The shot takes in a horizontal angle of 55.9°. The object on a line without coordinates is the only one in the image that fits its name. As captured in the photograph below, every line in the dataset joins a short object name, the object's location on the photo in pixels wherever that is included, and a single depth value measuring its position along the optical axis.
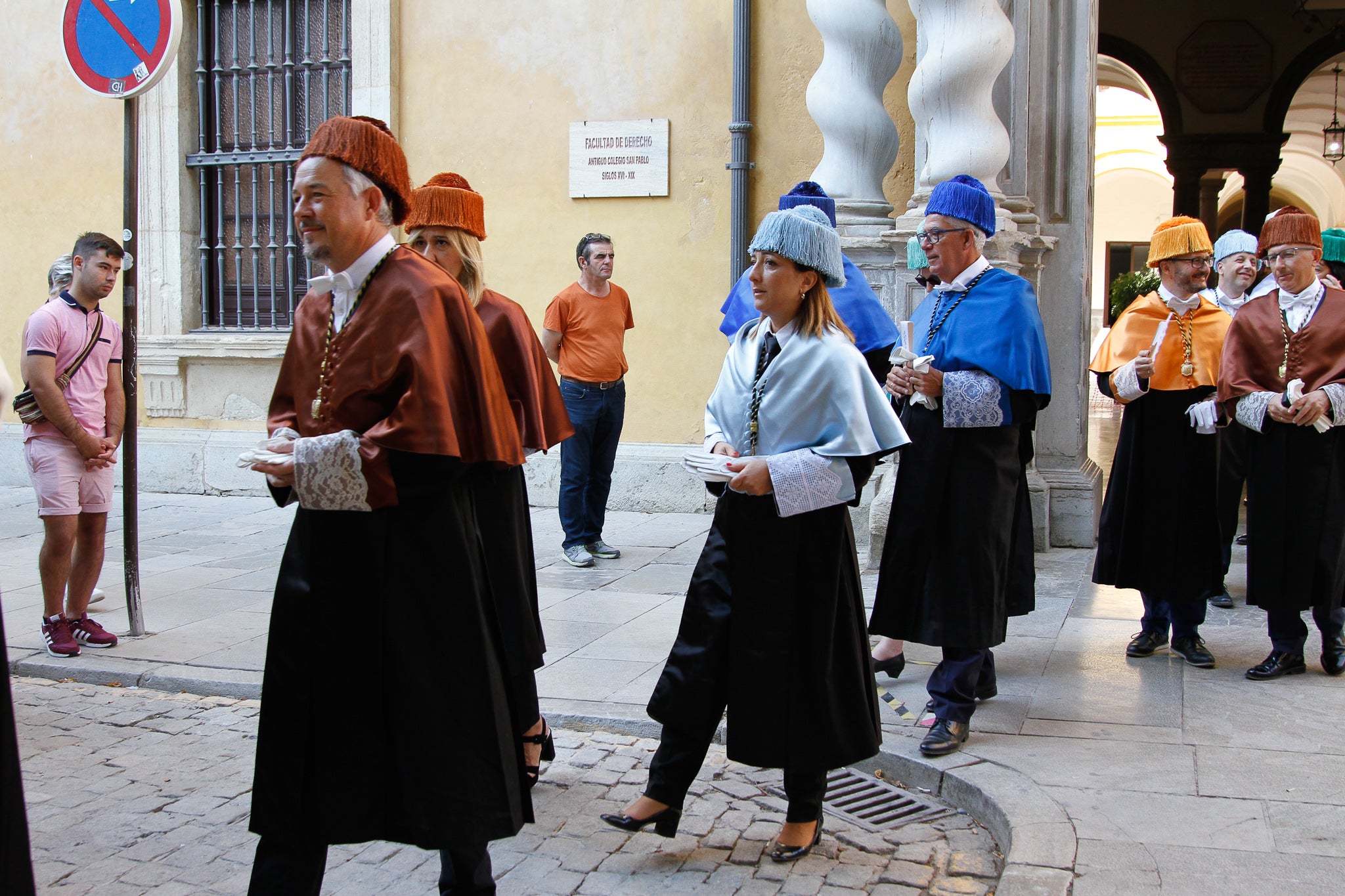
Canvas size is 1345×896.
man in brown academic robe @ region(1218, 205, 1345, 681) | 5.07
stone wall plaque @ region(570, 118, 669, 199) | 9.38
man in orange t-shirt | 7.69
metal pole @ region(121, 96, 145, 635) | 5.88
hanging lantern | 17.24
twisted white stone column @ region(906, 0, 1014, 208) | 7.46
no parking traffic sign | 5.67
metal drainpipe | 8.96
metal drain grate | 3.90
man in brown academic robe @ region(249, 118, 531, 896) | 2.67
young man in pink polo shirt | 5.67
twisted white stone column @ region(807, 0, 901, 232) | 8.00
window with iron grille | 10.32
